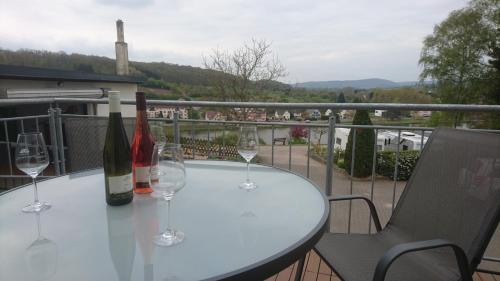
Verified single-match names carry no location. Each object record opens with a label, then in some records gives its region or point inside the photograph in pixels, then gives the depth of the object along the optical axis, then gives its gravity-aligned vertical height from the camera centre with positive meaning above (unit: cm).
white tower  1175 +175
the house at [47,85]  770 +31
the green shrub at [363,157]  849 -190
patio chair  127 -55
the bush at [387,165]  1148 -253
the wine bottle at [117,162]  113 -24
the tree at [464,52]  1616 +273
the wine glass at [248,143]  146 -21
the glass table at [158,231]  76 -41
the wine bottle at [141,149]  122 -21
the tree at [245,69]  1481 +139
